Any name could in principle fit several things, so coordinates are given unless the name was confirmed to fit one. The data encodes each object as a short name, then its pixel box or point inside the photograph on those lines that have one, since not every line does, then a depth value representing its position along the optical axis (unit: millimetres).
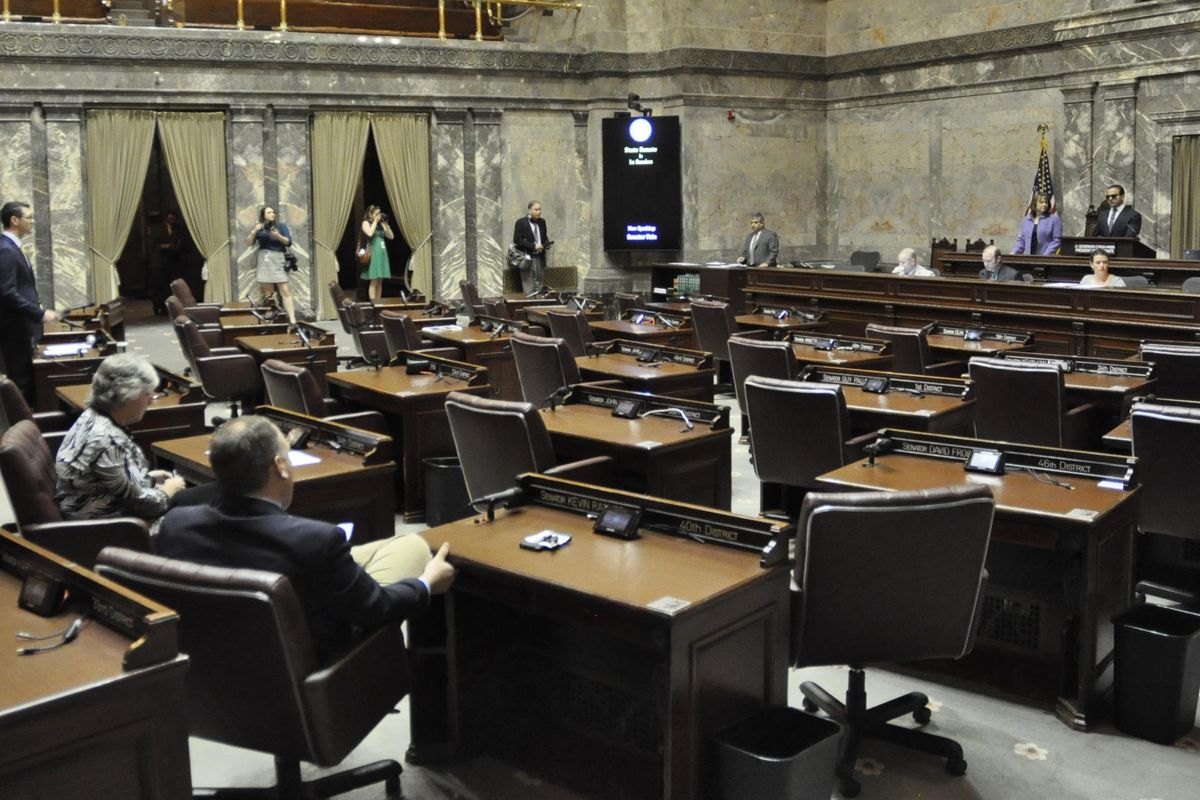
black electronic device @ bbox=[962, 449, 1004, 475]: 4039
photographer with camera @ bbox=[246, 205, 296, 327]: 13750
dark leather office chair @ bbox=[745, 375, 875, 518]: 4957
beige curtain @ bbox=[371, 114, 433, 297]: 15812
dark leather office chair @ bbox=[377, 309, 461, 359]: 8359
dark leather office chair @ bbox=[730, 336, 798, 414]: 6641
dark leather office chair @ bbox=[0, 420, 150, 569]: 3656
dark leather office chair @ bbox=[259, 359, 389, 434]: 5656
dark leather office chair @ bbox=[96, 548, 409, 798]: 2602
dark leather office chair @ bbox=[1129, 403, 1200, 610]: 4234
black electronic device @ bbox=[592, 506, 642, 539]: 3256
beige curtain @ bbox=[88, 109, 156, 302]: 14414
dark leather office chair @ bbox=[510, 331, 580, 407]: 6582
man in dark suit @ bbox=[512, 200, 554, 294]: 16062
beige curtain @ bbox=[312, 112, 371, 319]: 15469
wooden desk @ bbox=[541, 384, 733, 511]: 4652
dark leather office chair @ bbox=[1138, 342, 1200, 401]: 6242
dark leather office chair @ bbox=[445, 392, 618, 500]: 4520
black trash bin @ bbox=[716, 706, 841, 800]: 2744
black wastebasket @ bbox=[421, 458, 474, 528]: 5798
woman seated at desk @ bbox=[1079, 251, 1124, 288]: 8977
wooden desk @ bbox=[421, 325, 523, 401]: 8180
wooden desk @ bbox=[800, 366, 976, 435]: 5203
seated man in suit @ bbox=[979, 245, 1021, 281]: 10398
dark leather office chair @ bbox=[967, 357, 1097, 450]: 5504
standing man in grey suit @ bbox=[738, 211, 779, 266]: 13398
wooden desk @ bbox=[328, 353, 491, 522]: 5895
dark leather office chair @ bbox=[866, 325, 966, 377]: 7371
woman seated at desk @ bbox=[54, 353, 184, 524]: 3977
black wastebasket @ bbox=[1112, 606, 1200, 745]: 3482
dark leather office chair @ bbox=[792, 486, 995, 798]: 3115
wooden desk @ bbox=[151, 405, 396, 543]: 4145
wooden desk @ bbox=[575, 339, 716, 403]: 6445
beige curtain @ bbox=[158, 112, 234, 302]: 14727
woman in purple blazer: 12406
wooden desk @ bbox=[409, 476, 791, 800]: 2770
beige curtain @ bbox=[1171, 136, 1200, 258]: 12391
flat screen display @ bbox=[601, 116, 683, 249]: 16172
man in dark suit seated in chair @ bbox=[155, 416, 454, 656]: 2760
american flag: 13438
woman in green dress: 14776
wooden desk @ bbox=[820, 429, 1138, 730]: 3580
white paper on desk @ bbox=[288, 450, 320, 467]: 4312
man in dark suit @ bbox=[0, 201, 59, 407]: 6984
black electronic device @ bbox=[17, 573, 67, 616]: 2621
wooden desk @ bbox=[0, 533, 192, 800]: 2141
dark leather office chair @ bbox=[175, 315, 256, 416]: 7504
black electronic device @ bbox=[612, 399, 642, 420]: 5188
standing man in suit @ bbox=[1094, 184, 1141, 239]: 11844
